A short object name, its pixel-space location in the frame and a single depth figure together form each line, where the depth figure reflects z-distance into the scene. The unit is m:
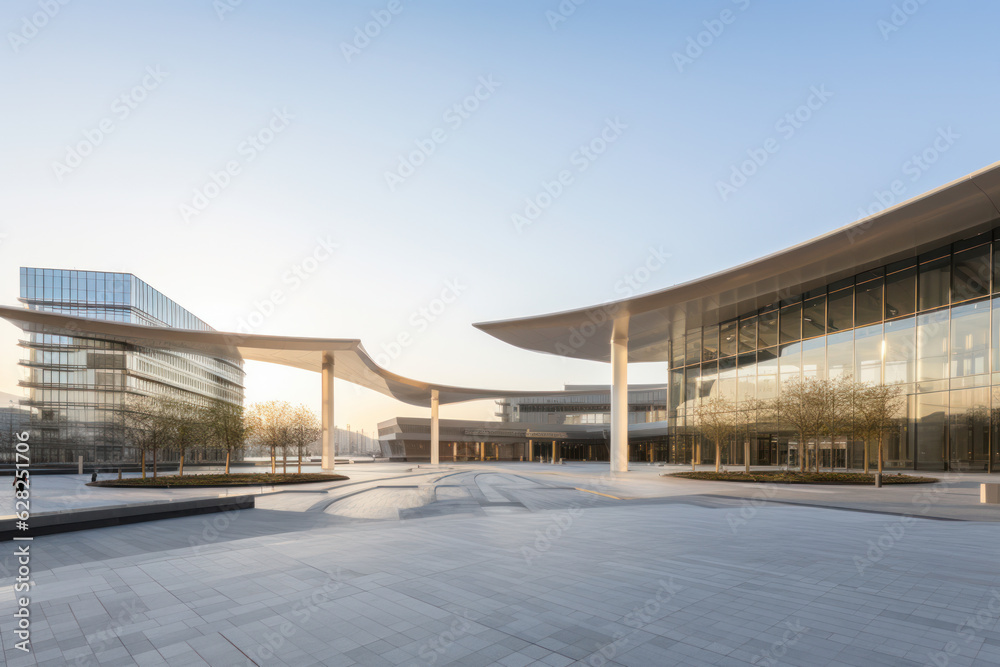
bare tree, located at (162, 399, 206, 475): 25.59
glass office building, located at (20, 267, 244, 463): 44.16
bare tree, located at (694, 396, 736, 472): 28.30
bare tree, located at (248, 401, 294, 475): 29.12
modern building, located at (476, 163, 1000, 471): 20.83
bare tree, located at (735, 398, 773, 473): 31.23
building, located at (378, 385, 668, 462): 77.88
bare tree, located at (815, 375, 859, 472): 23.77
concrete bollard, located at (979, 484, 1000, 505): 15.42
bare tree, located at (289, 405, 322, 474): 29.61
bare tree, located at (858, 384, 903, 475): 22.83
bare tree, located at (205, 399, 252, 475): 27.55
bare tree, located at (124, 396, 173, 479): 25.22
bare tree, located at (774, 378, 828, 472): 24.16
